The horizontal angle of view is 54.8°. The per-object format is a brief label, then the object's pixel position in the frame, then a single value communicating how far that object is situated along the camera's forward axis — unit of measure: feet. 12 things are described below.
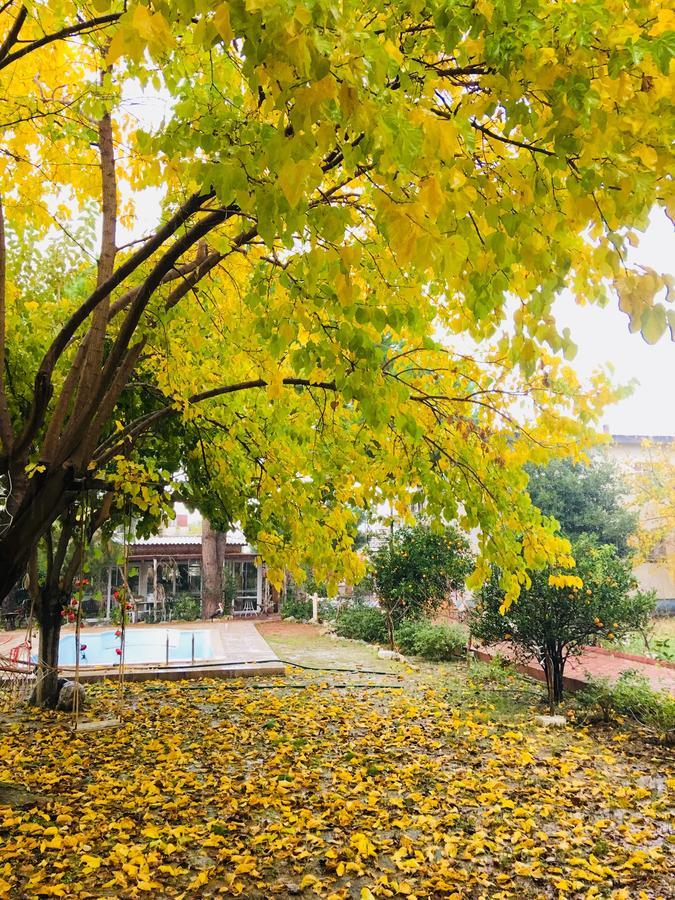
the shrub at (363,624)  46.60
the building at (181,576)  71.26
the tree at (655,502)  57.57
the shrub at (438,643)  37.76
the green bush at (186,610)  67.36
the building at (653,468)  60.08
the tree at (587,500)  54.34
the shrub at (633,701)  21.25
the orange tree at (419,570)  42.88
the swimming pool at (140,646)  45.19
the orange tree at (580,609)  24.41
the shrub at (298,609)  64.75
